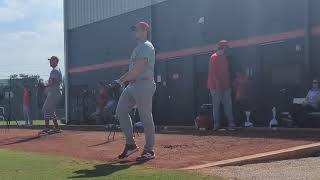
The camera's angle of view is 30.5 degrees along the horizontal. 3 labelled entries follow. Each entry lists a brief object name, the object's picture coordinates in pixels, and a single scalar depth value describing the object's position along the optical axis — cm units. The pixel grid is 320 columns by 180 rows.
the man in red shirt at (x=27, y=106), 2359
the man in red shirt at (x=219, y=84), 1313
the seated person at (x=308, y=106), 1382
